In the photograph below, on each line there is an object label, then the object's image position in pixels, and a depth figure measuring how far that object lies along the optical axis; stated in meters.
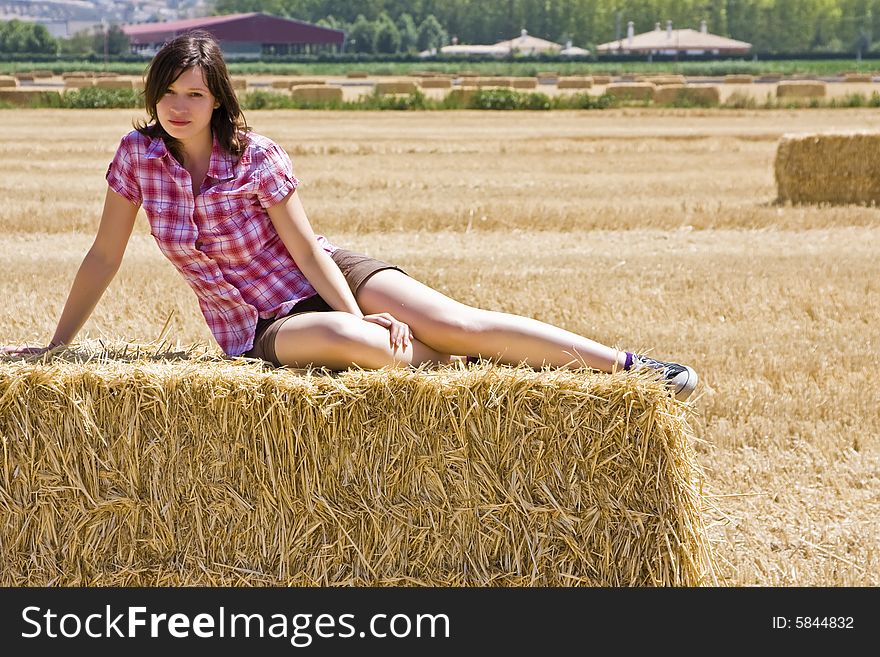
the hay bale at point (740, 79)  63.31
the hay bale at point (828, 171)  15.91
